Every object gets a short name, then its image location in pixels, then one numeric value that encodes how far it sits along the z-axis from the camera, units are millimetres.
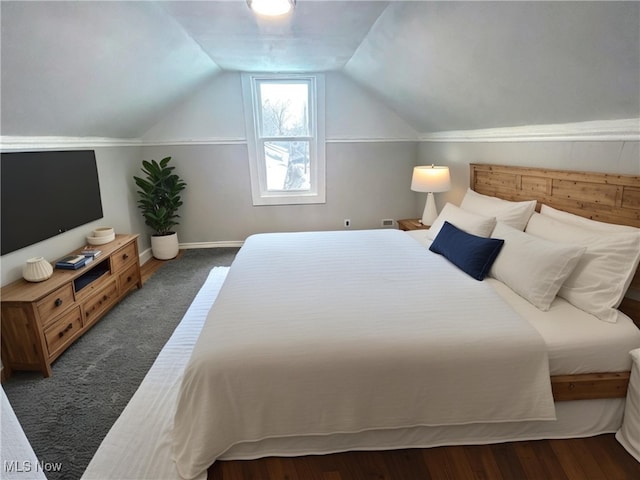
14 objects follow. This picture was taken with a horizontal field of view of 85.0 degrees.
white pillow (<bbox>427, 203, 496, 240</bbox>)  2500
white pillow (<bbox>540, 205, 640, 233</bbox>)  1850
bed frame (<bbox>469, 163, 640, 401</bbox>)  1614
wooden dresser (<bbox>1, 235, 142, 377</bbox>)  2127
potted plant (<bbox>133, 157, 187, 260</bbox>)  4188
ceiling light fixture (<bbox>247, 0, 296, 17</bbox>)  2143
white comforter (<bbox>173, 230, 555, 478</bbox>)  1506
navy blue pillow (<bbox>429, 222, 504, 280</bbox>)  2236
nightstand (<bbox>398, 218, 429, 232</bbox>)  3867
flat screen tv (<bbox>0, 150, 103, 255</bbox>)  2297
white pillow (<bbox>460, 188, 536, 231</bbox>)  2438
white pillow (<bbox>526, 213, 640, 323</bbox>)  1702
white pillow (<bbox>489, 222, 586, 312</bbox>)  1831
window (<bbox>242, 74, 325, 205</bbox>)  4566
